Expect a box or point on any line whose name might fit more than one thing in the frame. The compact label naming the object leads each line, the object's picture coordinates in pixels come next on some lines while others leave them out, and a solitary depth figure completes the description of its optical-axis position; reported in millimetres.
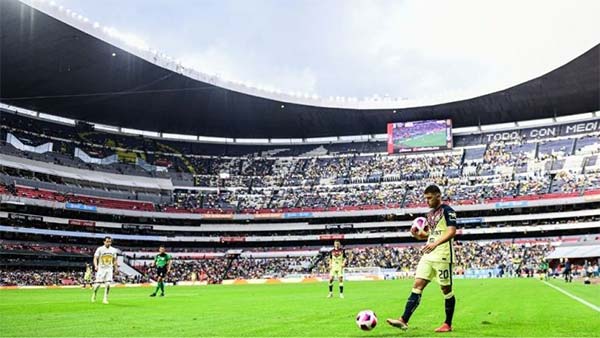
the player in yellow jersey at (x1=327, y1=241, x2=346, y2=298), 22875
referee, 23438
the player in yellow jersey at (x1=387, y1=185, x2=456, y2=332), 8875
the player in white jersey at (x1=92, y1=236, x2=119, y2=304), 18953
